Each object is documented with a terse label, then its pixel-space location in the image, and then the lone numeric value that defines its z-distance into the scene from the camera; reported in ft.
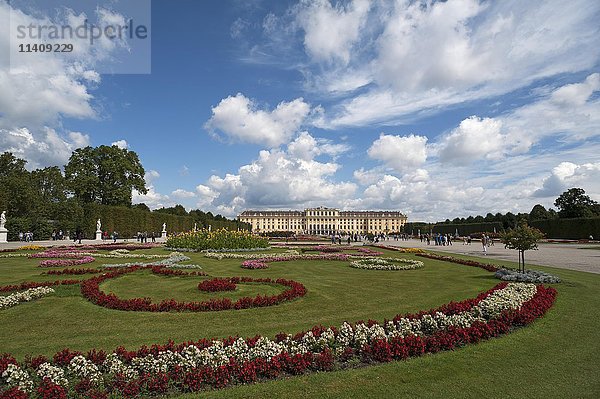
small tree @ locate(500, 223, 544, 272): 43.96
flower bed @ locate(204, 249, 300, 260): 63.05
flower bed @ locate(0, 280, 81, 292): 32.04
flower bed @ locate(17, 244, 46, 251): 75.17
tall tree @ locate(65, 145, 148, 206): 157.38
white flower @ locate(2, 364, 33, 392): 13.99
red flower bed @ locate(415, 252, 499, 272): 49.08
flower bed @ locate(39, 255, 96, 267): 49.26
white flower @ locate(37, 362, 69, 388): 14.29
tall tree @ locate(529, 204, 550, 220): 247.91
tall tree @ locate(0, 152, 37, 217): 118.83
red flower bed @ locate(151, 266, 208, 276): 41.37
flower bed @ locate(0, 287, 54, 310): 26.96
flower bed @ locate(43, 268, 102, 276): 42.01
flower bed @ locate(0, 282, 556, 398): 14.53
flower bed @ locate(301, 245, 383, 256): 76.00
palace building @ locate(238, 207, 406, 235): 577.02
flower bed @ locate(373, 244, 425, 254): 79.83
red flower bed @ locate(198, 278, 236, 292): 32.89
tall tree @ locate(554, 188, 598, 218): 204.74
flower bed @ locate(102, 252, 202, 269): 47.98
